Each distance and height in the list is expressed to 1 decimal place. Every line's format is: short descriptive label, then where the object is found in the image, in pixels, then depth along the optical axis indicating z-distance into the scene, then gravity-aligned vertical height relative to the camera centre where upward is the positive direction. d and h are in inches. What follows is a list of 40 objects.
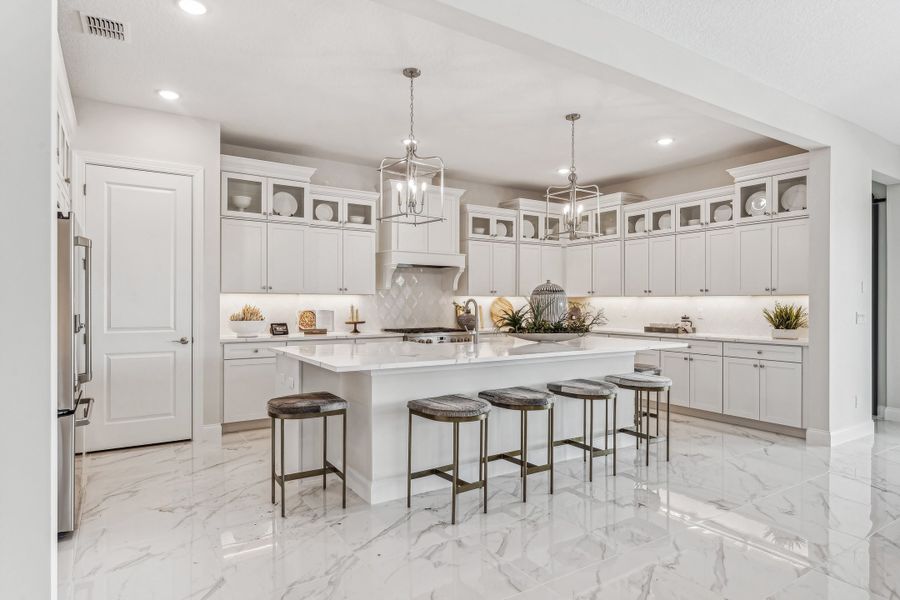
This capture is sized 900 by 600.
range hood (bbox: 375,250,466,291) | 241.3 +17.6
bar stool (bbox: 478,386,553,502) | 127.7 -24.8
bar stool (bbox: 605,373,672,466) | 154.9 -24.3
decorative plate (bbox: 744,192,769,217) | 206.8 +37.7
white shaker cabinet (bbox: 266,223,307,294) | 210.4 +16.6
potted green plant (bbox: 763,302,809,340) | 199.9 -7.7
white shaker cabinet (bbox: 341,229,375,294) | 230.4 +16.3
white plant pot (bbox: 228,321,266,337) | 198.8 -10.6
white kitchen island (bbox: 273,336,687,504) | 126.7 -22.8
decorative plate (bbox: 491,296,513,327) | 284.8 -3.7
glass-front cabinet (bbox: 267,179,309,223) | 211.5 +40.1
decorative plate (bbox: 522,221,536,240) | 284.5 +37.3
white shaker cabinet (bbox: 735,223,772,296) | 206.1 +16.5
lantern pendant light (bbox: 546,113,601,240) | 157.5 +25.4
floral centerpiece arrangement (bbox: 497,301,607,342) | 160.9 -8.5
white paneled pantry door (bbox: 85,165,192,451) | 167.0 -1.9
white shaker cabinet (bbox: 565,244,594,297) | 284.0 +16.1
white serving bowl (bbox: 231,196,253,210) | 202.4 +37.3
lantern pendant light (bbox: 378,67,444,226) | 234.4 +48.2
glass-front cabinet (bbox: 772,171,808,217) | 196.4 +40.2
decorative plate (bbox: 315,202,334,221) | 225.0 +37.0
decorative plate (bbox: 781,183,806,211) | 196.7 +38.4
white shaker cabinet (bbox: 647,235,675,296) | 242.1 +16.0
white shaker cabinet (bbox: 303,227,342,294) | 219.8 +16.1
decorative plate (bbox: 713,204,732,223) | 222.7 +36.5
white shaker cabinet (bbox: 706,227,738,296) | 218.2 +15.9
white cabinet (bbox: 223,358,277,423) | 190.7 -32.0
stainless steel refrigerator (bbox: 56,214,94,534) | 102.7 -9.4
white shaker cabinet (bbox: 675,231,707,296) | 230.4 +16.3
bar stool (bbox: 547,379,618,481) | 141.6 -24.4
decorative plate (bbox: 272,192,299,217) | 213.6 +38.4
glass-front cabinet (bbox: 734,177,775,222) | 204.7 +39.8
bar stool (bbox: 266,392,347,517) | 117.6 -24.0
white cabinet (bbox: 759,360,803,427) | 189.0 -32.9
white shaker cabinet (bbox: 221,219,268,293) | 200.5 +16.4
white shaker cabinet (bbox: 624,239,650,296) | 253.4 +15.8
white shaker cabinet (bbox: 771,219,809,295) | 195.2 +16.4
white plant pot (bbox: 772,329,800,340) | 198.8 -12.4
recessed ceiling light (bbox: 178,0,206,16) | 113.2 +62.6
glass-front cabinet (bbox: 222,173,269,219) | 200.5 +39.4
